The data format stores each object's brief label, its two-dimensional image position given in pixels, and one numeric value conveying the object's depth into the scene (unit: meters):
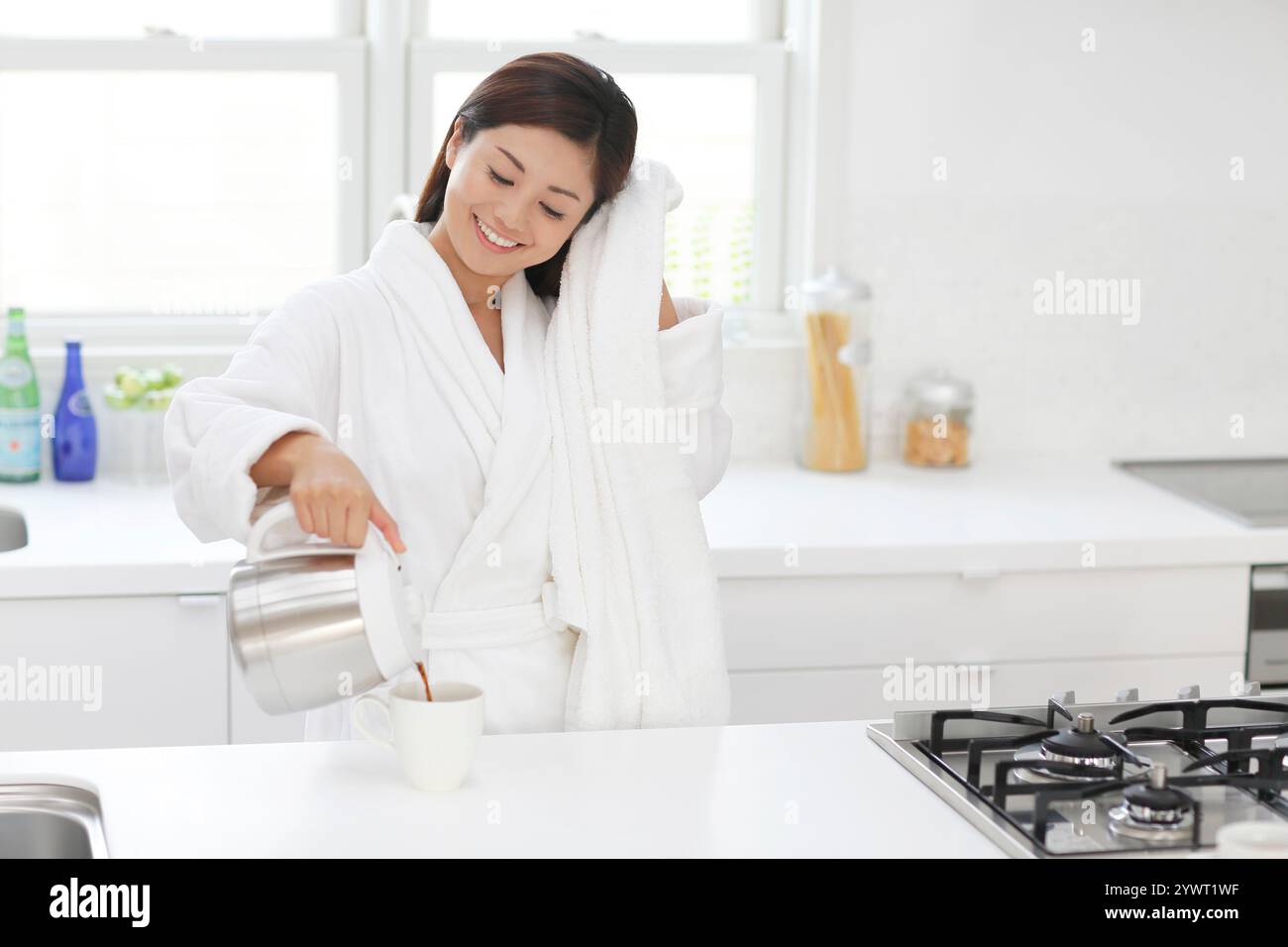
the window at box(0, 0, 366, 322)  2.75
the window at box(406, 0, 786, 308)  2.84
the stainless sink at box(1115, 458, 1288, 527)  2.93
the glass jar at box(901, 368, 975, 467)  2.86
